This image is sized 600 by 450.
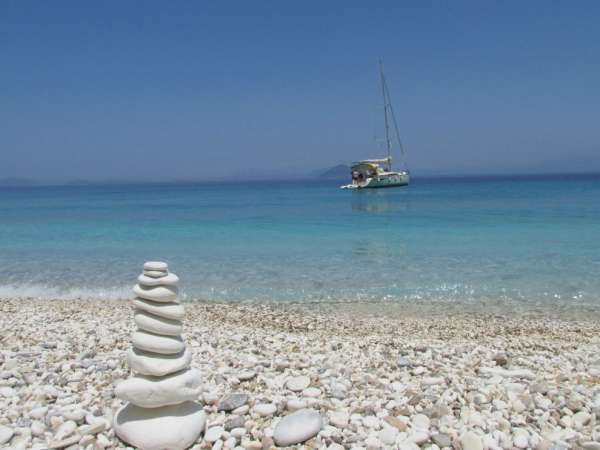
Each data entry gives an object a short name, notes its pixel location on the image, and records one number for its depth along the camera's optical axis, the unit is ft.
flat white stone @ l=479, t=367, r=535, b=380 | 17.19
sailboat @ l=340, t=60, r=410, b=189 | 232.53
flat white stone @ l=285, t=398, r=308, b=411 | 14.43
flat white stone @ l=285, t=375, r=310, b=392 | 15.93
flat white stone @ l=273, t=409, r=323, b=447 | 12.69
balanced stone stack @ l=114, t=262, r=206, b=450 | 12.26
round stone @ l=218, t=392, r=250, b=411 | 14.47
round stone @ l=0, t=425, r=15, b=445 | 12.83
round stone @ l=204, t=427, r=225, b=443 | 12.87
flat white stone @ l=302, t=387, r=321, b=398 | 15.40
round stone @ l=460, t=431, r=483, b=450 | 12.31
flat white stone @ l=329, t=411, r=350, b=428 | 13.47
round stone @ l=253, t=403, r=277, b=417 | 14.18
